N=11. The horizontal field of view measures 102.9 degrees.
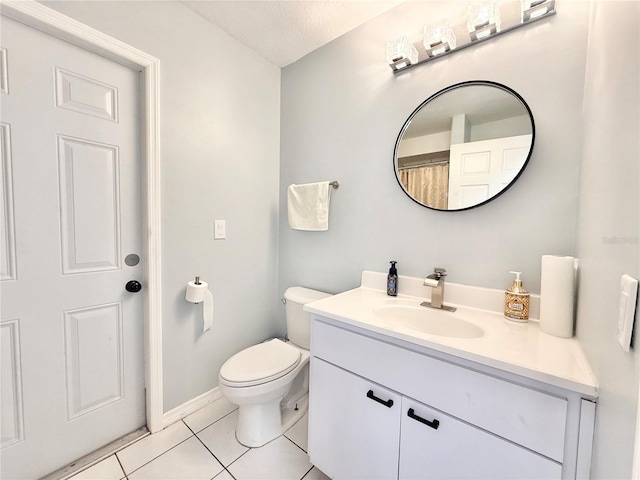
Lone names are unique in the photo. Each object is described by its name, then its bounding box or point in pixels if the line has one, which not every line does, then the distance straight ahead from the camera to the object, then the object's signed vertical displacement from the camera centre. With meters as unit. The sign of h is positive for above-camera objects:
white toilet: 1.23 -0.77
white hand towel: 1.60 +0.13
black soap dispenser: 1.34 -0.28
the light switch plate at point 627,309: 0.42 -0.13
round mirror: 1.07 +0.39
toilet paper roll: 1.42 -0.42
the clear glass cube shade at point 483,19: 1.06 +0.89
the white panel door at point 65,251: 1.01 -0.14
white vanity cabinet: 0.65 -0.58
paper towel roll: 0.87 -0.22
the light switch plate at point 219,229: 1.59 -0.04
